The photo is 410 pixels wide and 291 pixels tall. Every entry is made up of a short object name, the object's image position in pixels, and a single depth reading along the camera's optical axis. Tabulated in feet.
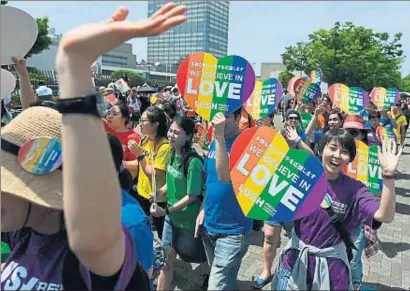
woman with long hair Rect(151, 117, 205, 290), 9.32
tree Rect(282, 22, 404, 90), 101.50
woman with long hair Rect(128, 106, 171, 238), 10.65
